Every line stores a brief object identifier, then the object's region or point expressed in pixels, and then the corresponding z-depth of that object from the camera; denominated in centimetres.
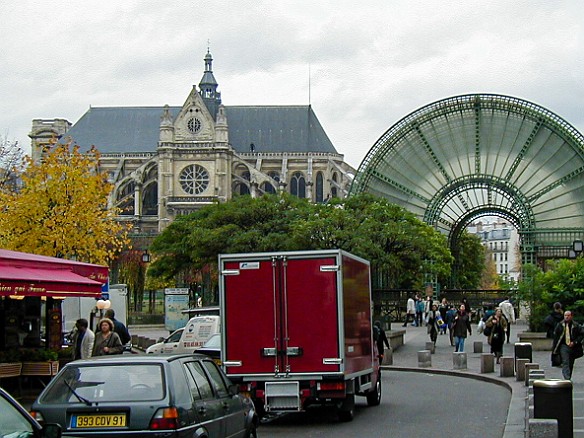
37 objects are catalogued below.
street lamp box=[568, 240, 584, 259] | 4400
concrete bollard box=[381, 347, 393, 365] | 2961
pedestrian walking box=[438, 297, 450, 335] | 4269
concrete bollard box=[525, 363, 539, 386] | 2048
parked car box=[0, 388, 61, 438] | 686
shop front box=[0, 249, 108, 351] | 1734
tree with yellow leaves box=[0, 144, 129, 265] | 3212
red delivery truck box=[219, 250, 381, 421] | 1549
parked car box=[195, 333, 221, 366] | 2056
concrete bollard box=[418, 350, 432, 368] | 2778
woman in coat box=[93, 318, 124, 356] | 1681
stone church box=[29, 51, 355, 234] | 11919
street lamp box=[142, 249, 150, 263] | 4885
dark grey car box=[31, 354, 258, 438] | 948
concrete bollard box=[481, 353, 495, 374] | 2495
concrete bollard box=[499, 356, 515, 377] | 2353
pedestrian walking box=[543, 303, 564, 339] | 2394
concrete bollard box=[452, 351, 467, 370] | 2639
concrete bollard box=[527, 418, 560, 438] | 1095
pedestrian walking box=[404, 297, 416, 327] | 4947
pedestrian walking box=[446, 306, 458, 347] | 3700
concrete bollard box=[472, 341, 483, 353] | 3234
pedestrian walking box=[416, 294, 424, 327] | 5050
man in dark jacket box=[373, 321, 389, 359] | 2261
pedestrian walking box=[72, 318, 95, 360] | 1855
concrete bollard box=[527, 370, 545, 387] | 1595
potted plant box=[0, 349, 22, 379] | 1870
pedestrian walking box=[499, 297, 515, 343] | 3534
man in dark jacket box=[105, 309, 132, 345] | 2183
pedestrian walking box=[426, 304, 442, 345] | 3306
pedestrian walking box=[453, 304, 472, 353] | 2959
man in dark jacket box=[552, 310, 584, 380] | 1955
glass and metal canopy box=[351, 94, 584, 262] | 5750
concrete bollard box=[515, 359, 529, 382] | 2196
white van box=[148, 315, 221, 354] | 2564
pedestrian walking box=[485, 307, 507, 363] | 2658
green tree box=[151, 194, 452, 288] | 4075
